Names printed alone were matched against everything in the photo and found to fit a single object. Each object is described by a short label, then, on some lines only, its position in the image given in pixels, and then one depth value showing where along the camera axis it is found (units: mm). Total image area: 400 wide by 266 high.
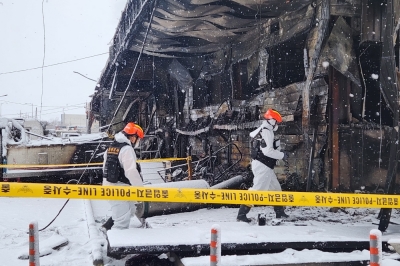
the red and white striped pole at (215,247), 3604
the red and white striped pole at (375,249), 3328
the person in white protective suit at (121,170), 5469
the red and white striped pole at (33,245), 3484
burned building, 7055
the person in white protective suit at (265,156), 6113
